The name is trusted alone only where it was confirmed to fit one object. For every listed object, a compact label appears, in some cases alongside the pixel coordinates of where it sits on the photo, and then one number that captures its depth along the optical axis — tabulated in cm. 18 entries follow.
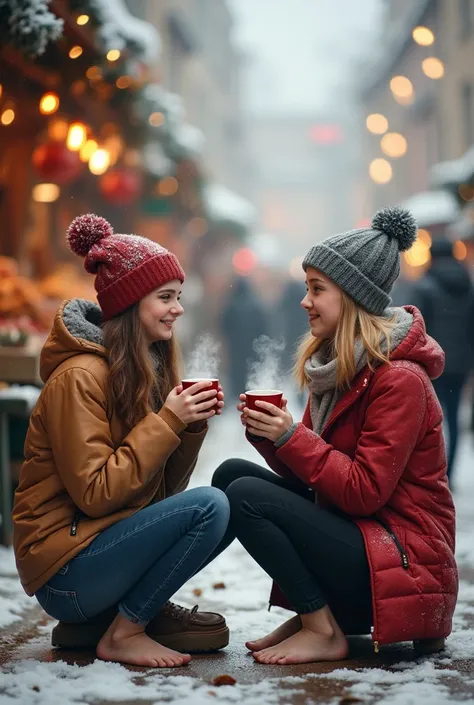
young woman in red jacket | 356
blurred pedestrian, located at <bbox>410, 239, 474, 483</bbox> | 765
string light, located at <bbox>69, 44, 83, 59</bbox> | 709
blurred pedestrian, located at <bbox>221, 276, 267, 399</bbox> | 1386
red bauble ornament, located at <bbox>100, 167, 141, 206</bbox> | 1180
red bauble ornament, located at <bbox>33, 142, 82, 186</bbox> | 945
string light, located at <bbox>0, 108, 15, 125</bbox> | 703
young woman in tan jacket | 353
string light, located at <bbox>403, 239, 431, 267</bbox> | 1595
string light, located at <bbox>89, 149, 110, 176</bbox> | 980
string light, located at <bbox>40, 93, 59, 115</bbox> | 775
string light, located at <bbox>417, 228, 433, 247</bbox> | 1579
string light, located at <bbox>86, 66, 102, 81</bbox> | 780
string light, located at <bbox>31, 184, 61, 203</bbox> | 1153
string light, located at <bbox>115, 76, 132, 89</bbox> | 868
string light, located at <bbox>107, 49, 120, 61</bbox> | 754
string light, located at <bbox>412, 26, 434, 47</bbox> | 1010
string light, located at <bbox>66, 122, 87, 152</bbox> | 893
